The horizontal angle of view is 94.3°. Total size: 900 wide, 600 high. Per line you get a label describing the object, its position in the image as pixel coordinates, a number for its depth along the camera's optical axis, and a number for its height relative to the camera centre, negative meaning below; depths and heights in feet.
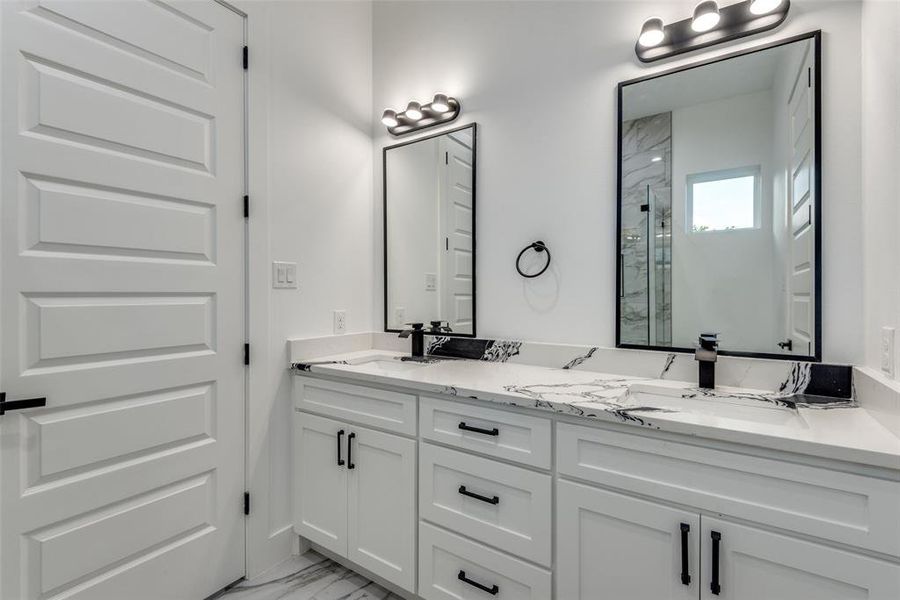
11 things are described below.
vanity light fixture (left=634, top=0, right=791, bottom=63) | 4.63 +3.15
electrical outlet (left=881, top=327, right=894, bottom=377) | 3.59 -0.44
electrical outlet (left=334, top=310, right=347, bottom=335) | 7.29 -0.41
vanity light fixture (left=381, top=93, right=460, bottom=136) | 6.95 +3.19
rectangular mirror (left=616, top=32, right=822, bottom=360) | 4.53 +1.13
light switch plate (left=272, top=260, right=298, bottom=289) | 6.28 +0.37
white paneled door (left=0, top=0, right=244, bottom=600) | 4.12 -0.01
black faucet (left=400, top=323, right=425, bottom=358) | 7.10 -0.69
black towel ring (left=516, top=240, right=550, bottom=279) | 6.12 +0.77
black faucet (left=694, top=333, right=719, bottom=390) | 4.63 -0.64
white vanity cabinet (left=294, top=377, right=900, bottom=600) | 3.02 -1.93
